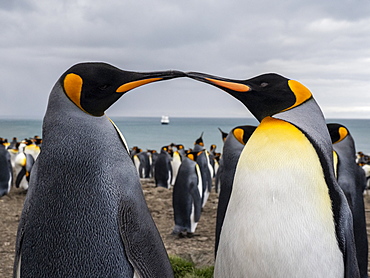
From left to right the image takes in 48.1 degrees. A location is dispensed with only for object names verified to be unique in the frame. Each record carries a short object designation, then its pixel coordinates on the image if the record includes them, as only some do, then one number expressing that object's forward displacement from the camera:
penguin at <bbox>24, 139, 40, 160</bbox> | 13.56
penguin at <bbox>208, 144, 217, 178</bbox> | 16.94
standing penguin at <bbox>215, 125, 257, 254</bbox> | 4.33
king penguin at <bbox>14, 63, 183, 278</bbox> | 1.93
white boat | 135.25
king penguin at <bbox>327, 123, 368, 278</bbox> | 3.79
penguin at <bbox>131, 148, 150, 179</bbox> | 17.38
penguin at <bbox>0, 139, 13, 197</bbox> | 9.95
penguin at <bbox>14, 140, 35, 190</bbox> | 10.47
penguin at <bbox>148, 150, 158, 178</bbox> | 18.30
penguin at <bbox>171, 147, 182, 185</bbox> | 14.34
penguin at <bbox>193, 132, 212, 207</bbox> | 9.38
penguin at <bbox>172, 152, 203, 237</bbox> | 7.00
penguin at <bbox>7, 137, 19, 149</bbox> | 18.70
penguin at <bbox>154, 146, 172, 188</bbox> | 13.40
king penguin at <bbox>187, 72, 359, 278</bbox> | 1.90
